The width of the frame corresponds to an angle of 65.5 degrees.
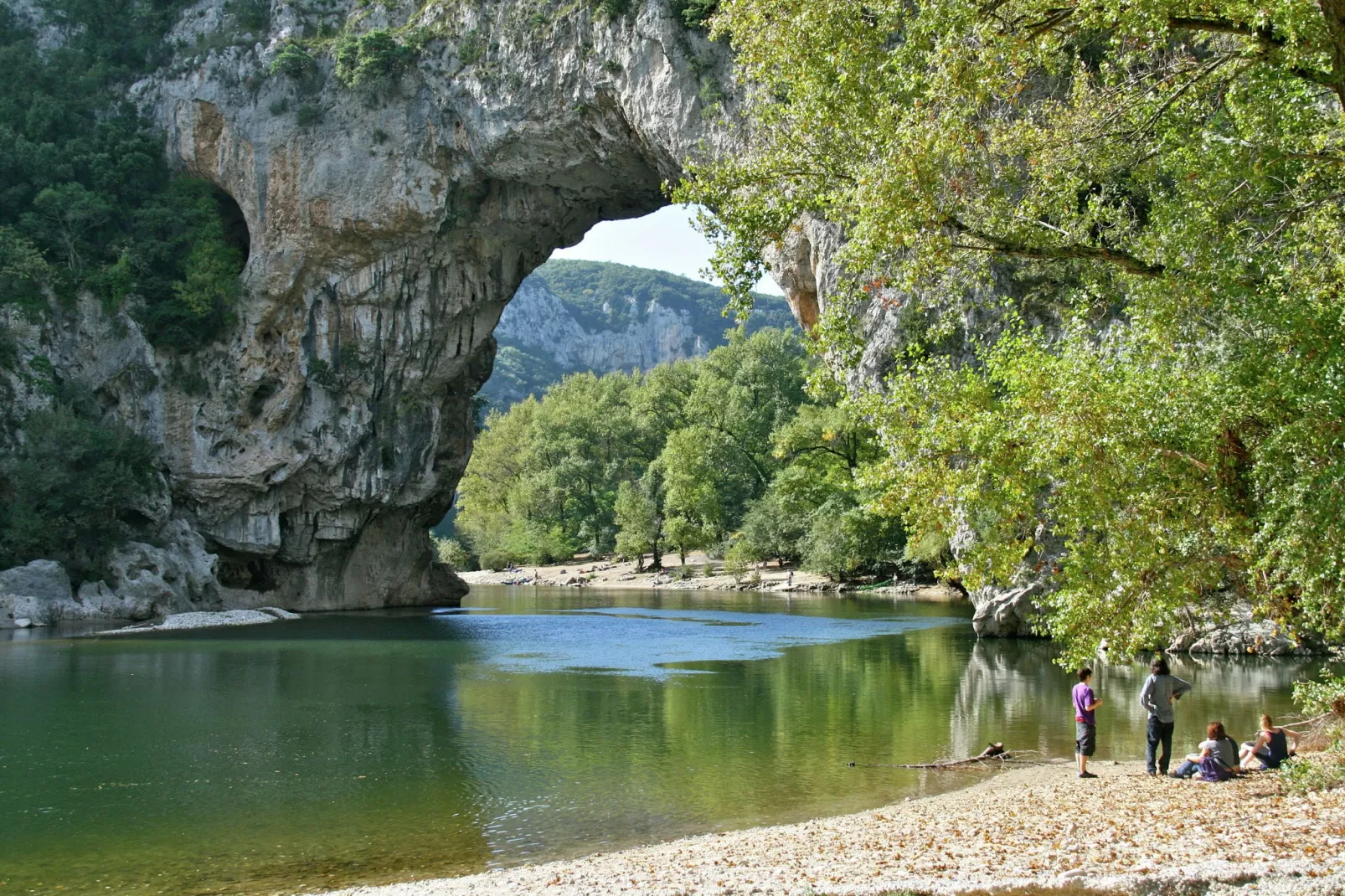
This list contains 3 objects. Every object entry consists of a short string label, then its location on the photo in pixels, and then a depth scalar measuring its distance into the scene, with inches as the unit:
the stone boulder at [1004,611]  1119.0
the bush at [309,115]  1665.8
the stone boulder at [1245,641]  941.8
